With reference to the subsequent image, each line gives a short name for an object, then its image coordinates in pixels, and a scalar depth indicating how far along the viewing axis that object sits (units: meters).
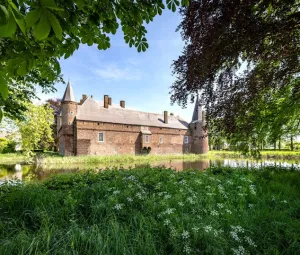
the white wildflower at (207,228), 2.56
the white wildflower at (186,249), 2.29
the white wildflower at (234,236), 2.54
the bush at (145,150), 29.47
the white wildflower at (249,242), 2.54
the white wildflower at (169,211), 2.95
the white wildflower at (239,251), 2.31
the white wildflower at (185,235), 2.44
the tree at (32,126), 17.72
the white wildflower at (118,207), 3.16
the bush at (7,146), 27.33
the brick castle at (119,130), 24.22
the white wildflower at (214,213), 3.25
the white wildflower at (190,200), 3.46
